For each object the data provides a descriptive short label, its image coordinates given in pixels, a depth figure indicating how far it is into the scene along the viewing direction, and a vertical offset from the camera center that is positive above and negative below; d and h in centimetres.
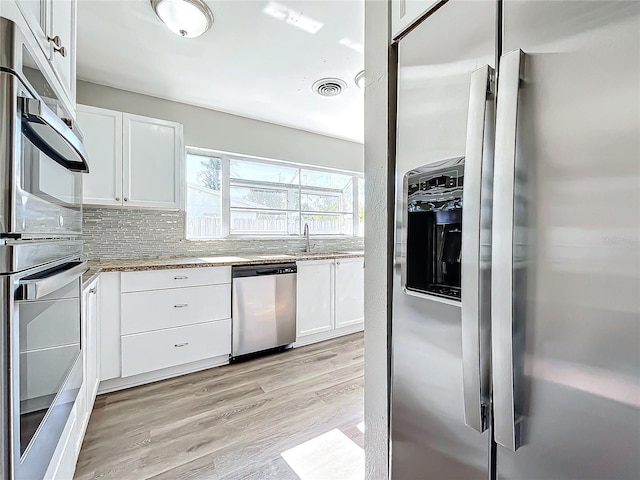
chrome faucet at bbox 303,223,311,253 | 391 +3
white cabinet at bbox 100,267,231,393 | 225 -66
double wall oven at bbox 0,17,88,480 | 58 -6
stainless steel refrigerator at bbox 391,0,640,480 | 46 +0
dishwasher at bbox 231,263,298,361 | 276 -64
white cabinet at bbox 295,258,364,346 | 317 -64
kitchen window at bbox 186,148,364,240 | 330 +52
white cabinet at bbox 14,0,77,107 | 83 +67
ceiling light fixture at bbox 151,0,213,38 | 175 +133
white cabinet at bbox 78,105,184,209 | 242 +67
